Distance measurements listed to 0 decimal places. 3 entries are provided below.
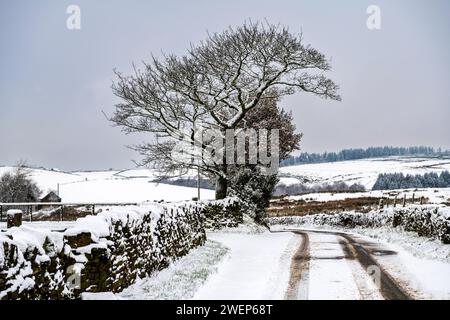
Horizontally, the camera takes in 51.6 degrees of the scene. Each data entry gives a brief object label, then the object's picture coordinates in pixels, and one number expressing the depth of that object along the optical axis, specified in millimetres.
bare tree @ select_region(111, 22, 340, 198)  25156
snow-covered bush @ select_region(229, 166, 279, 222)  30328
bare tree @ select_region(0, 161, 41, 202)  68750
